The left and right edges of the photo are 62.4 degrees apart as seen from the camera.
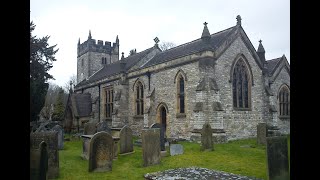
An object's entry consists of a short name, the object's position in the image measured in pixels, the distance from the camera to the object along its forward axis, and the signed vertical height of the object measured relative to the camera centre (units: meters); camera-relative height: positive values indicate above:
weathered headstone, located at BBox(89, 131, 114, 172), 9.38 -1.80
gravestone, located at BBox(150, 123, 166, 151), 13.24 -1.69
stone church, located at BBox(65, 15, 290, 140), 17.38 +1.02
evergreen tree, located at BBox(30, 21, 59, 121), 17.55 +2.47
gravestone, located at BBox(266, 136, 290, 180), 7.18 -1.54
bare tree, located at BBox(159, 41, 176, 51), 53.65 +11.57
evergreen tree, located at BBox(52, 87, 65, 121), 32.28 -0.66
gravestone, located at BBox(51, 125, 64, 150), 15.35 -1.86
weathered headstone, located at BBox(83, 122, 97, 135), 15.99 -1.59
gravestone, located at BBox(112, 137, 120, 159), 12.50 -2.13
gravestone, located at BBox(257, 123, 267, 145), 15.40 -1.76
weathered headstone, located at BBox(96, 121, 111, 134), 15.13 -1.42
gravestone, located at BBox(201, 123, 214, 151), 13.69 -1.85
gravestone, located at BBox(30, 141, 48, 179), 6.01 -1.41
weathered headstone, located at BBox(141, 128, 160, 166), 10.43 -1.75
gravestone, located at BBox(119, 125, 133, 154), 13.13 -1.87
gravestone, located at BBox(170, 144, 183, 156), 12.81 -2.30
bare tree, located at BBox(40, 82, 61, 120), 45.12 +0.38
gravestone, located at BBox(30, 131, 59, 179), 8.61 -1.49
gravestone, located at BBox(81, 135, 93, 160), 12.04 -2.07
